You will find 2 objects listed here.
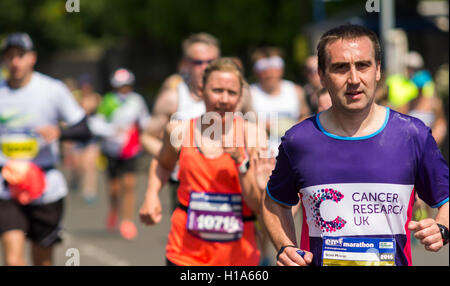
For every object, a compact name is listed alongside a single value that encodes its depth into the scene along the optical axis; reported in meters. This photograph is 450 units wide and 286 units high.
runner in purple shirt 6.97
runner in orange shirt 10.23
